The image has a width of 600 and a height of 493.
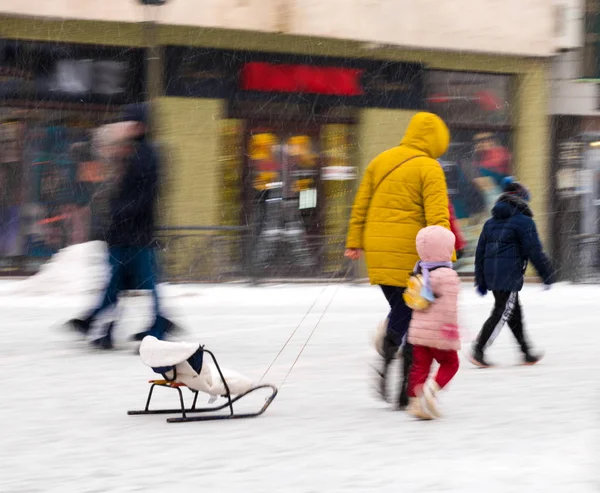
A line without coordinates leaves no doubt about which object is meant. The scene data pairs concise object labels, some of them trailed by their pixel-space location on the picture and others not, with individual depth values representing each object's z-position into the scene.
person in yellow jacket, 11.91
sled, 11.22
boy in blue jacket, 16.06
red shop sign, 33.43
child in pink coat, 11.40
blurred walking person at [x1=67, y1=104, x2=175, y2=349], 16.91
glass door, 33.05
